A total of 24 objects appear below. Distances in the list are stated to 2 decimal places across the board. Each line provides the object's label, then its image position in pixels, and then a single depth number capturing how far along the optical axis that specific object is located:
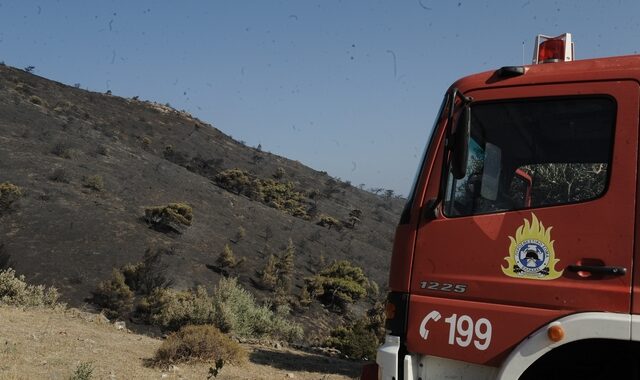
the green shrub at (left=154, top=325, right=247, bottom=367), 8.88
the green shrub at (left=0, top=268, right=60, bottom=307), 13.19
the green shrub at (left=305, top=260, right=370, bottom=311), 28.52
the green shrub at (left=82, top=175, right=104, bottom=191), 31.75
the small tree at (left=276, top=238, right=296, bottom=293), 27.75
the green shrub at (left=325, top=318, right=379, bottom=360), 14.41
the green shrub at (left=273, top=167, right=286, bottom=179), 59.04
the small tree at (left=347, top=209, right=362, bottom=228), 51.57
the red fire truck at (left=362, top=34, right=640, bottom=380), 2.94
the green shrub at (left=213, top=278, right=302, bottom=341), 13.13
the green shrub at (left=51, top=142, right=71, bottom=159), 34.72
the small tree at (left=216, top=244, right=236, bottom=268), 27.57
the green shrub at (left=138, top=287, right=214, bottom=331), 13.24
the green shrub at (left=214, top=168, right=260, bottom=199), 45.25
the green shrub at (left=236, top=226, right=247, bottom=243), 33.19
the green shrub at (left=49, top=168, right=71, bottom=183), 31.08
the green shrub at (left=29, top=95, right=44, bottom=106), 45.69
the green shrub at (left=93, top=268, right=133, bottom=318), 20.73
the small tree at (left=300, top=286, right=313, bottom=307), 26.67
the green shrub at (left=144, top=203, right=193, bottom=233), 29.91
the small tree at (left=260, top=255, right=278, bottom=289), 27.64
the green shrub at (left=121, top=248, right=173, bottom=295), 23.08
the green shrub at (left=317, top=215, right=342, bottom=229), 47.25
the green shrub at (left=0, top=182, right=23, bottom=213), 25.69
